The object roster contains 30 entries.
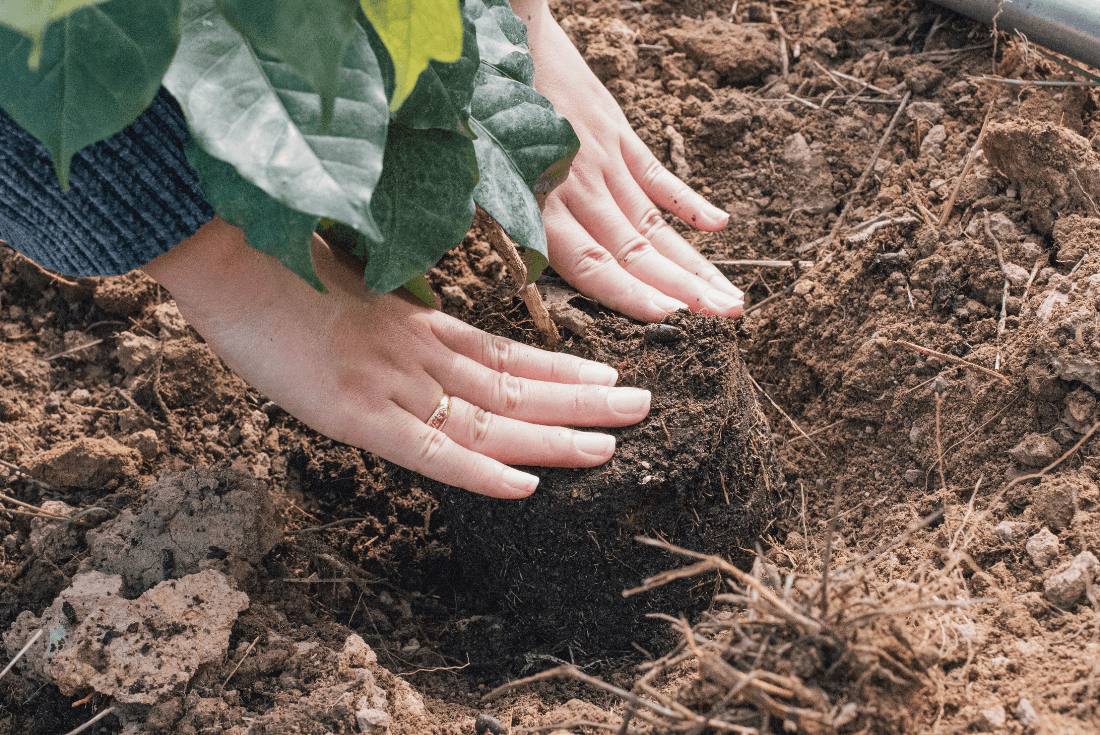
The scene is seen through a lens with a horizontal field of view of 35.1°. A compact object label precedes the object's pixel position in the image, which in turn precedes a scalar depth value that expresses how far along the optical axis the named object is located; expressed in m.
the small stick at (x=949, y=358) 0.63
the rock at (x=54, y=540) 0.64
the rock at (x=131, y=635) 0.60
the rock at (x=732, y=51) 0.76
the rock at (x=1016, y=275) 0.65
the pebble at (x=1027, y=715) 0.54
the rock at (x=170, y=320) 0.70
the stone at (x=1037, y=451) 0.61
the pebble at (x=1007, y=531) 0.60
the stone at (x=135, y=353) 0.69
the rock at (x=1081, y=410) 0.60
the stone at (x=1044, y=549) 0.59
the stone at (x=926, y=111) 0.71
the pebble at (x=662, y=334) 0.65
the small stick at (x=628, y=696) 0.53
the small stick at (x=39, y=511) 0.64
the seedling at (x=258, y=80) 0.50
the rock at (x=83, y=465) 0.65
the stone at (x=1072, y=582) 0.57
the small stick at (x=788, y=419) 0.67
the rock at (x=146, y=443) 0.67
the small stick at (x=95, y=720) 0.59
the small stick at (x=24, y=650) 0.60
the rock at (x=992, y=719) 0.55
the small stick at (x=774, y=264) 0.71
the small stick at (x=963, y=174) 0.68
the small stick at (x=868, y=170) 0.71
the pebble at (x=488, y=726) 0.60
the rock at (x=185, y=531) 0.63
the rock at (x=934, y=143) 0.70
